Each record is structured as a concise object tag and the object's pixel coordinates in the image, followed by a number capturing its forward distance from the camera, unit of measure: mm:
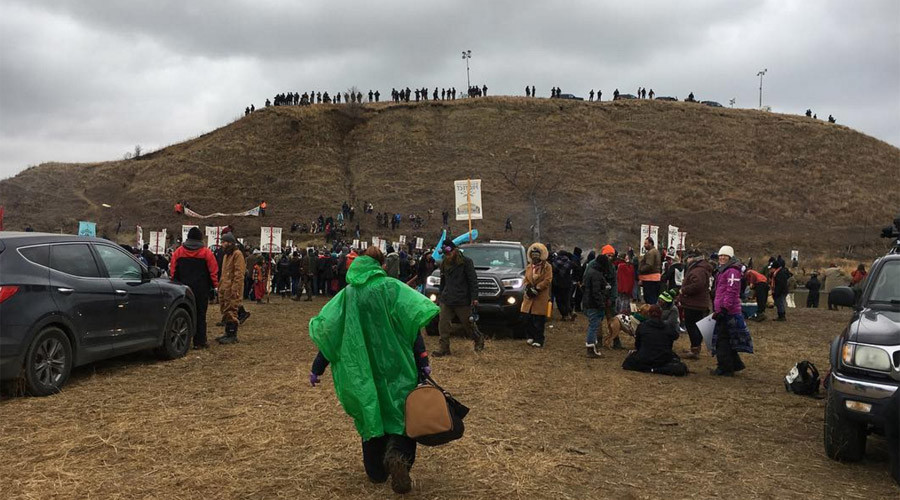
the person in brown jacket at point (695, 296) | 9898
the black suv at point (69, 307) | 6258
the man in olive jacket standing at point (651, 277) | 14062
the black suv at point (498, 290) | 11750
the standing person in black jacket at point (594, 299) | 10211
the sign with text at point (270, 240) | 24900
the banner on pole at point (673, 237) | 30212
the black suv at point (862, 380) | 4543
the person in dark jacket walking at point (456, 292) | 9914
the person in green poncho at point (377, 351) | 4047
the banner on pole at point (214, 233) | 26641
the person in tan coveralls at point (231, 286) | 10664
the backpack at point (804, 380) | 7672
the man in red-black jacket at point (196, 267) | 9867
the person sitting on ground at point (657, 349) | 8859
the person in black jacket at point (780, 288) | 16752
